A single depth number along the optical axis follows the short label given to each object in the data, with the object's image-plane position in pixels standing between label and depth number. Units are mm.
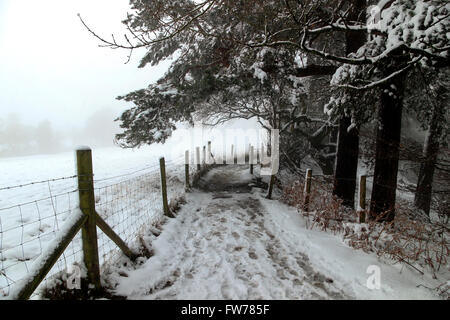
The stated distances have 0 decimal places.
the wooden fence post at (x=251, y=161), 13180
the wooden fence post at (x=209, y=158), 15703
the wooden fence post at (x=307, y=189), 5938
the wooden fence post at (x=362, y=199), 4812
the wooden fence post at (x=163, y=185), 5504
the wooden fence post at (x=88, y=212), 2691
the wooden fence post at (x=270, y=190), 7996
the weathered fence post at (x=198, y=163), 11357
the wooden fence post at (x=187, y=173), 8461
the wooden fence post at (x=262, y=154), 14811
